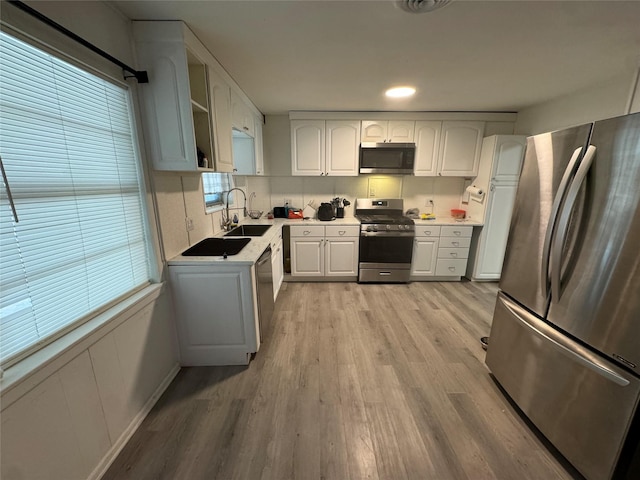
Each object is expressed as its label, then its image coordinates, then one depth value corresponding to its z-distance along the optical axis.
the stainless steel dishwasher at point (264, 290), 2.09
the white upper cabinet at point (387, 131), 3.48
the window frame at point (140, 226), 0.98
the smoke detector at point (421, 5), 1.24
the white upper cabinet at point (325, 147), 3.48
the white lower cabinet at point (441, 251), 3.57
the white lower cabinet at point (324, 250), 3.50
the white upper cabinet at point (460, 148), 3.48
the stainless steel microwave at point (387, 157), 3.49
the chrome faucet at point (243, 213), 2.93
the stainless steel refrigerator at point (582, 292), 1.06
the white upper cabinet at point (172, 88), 1.51
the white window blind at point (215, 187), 2.65
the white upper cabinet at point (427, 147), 3.50
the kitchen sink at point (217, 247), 1.99
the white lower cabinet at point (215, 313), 1.84
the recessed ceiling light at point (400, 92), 2.54
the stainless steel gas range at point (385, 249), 3.49
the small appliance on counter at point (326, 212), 3.64
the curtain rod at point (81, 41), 0.93
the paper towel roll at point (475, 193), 3.51
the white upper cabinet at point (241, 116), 2.40
